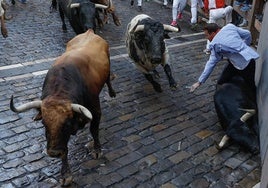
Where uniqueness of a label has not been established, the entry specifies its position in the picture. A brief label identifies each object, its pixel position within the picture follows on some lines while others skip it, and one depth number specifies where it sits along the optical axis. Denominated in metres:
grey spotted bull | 7.02
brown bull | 4.32
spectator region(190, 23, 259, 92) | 6.26
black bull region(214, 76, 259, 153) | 5.70
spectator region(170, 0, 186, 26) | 12.84
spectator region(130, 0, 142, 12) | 14.88
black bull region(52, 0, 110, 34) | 9.04
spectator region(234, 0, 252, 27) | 10.83
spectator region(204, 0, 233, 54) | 10.87
